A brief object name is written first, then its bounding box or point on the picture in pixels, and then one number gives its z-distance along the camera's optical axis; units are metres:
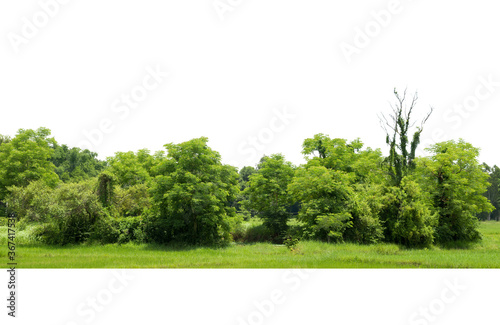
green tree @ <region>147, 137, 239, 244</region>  28.53
